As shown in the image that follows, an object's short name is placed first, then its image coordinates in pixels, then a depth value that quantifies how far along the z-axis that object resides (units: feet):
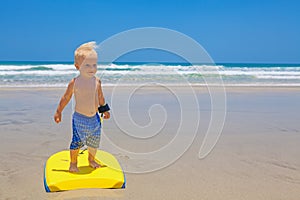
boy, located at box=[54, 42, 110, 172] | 10.34
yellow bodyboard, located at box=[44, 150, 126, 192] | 9.34
